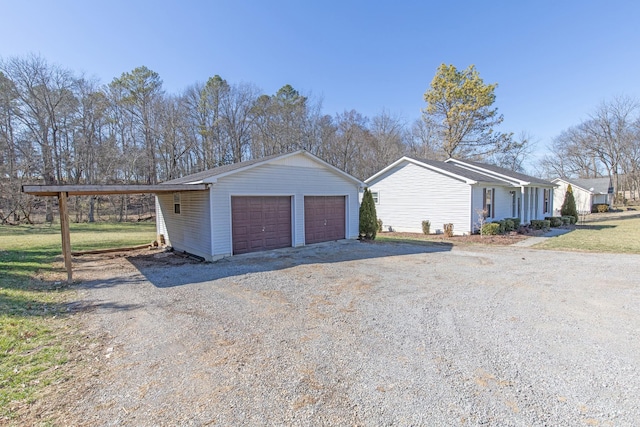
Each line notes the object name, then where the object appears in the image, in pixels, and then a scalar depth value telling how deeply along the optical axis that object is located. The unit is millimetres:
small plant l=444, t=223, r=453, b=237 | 15477
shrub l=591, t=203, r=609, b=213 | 33938
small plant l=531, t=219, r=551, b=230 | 18078
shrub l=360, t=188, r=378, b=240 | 14562
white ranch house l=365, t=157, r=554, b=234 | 15727
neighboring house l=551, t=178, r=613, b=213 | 34062
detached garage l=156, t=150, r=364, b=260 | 10195
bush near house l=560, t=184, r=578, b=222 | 22562
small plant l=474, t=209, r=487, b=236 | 15391
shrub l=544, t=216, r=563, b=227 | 20078
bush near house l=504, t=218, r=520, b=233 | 16375
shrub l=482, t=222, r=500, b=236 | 14930
